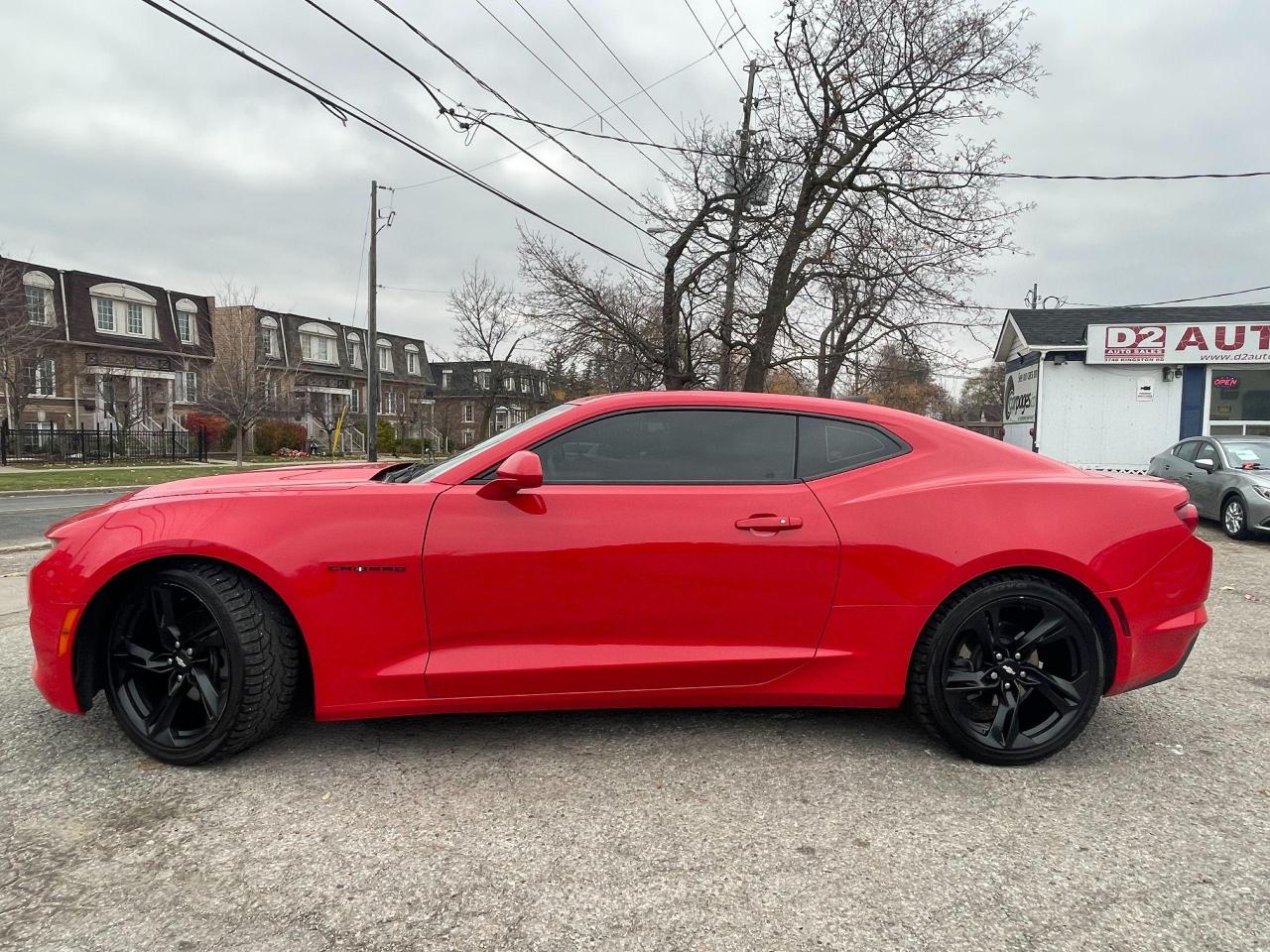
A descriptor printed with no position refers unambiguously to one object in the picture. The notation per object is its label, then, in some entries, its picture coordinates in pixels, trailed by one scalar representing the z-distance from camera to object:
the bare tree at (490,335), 38.47
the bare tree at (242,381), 26.08
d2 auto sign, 16.08
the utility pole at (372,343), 20.78
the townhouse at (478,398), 38.28
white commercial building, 16.25
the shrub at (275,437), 34.59
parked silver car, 8.73
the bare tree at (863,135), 14.20
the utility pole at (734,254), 15.18
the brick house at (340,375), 41.19
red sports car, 2.54
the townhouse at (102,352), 27.45
